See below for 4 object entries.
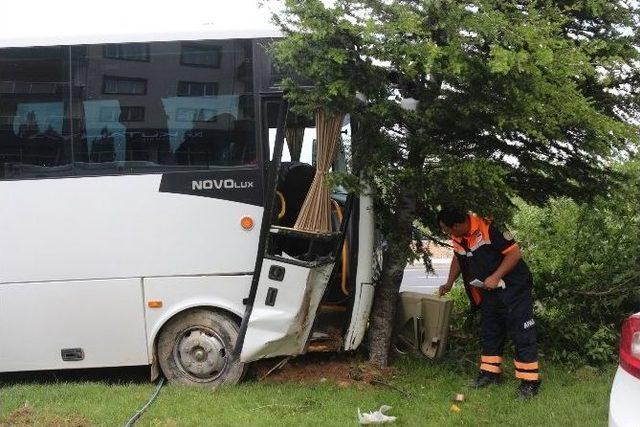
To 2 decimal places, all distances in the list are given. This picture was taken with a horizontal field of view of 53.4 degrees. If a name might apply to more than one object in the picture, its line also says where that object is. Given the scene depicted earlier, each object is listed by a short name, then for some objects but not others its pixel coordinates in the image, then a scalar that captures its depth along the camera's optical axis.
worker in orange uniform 4.86
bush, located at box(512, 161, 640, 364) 5.67
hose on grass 4.45
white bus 5.23
